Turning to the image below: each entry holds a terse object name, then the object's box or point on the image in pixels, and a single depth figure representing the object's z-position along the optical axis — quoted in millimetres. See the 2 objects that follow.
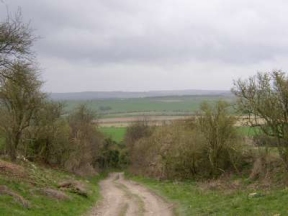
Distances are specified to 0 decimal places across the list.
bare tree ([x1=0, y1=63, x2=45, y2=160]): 44897
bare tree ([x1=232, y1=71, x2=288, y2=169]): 37000
